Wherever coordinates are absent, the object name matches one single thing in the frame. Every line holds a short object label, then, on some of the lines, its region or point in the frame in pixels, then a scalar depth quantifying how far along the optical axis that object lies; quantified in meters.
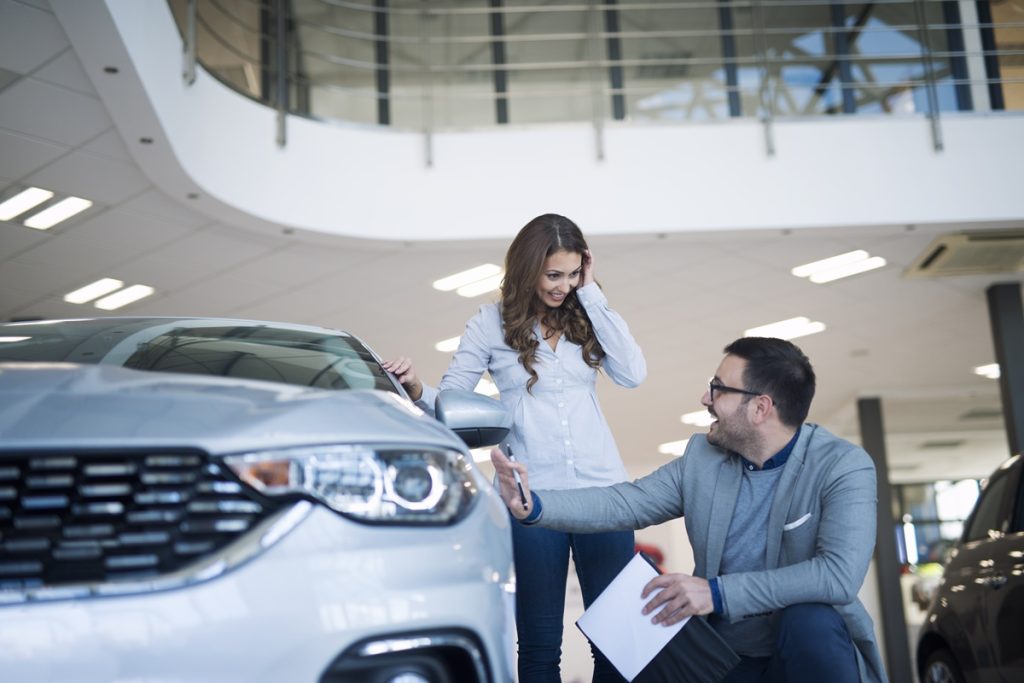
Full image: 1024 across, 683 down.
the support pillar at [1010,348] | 8.36
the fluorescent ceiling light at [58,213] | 6.30
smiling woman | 2.46
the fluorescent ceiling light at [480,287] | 8.03
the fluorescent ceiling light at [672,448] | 15.48
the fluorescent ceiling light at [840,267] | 7.79
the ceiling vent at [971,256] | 7.47
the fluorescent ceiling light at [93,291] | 7.80
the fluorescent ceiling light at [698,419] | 13.52
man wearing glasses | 2.03
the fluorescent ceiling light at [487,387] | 10.85
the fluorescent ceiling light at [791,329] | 9.48
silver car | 1.18
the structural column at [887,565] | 11.94
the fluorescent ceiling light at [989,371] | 11.67
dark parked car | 3.32
